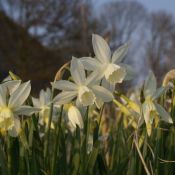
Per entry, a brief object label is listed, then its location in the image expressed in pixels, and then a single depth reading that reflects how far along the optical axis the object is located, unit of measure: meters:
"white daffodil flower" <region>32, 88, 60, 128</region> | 0.92
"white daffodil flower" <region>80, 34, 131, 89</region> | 0.72
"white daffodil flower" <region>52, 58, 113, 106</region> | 0.73
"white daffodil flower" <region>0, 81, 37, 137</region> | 0.73
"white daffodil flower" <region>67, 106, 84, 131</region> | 0.76
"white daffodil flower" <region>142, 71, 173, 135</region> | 0.74
